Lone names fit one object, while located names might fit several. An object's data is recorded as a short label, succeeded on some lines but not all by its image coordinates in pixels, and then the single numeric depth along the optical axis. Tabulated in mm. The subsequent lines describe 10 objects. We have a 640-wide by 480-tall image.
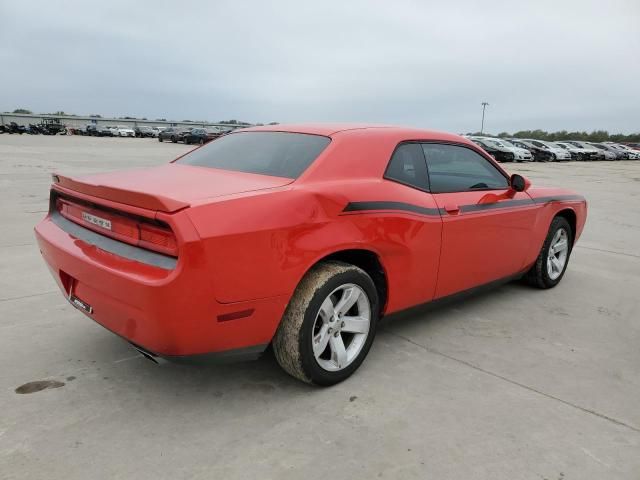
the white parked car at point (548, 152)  34531
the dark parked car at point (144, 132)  58500
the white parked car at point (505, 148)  29906
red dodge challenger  2303
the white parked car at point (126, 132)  56456
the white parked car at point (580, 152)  38250
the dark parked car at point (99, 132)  55062
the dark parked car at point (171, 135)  44188
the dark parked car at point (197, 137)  41931
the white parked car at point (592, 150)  39219
